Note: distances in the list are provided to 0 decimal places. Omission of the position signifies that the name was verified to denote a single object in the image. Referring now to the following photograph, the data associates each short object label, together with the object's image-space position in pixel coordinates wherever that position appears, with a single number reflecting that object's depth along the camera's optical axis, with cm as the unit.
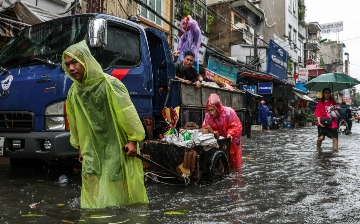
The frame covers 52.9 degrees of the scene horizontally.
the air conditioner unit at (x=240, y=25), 2875
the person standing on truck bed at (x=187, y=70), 695
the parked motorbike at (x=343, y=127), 1866
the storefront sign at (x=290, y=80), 2872
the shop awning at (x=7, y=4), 835
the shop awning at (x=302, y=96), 2972
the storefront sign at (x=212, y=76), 1458
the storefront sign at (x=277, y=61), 2416
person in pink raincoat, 593
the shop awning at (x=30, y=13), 856
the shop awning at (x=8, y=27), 817
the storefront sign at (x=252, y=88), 2245
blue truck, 462
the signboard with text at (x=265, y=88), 2342
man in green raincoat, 325
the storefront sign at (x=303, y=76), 3459
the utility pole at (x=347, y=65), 8179
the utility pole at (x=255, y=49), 2430
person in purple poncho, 839
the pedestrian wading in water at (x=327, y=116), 950
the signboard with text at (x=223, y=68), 1903
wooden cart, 486
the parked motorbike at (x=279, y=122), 2419
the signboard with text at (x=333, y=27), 7638
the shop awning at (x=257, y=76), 2243
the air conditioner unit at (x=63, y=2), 1112
